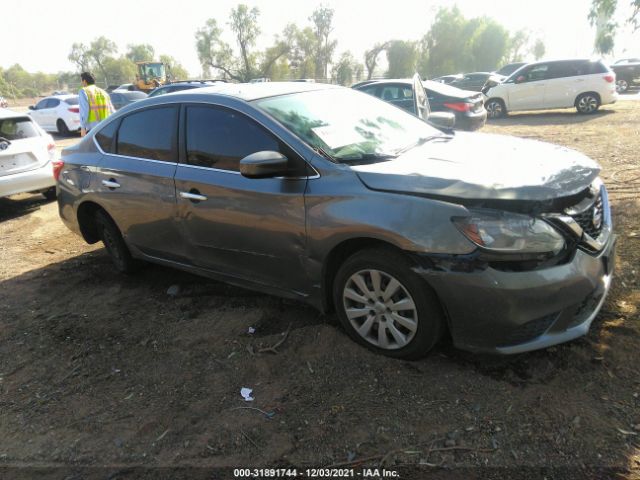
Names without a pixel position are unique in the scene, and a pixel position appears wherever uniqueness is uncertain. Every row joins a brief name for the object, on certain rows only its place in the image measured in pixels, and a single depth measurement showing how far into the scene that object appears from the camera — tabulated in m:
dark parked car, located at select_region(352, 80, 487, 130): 10.39
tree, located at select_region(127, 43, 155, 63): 87.21
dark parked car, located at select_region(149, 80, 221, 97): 12.73
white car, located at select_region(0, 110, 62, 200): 7.01
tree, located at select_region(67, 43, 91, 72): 80.62
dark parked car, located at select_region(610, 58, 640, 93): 22.67
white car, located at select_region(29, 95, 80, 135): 17.22
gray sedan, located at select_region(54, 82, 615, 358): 2.52
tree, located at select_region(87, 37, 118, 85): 81.94
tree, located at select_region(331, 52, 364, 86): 58.22
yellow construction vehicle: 40.44
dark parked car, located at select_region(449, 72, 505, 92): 27.39
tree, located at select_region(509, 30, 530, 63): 70.01
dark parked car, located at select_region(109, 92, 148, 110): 18.50
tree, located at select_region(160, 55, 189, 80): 77.32
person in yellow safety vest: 8.05
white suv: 13.81
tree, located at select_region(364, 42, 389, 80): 59.19
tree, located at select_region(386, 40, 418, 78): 57.69
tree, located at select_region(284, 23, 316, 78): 64.06
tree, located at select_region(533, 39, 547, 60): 79.72
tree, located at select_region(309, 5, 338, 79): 64.00
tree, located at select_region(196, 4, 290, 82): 64.75
